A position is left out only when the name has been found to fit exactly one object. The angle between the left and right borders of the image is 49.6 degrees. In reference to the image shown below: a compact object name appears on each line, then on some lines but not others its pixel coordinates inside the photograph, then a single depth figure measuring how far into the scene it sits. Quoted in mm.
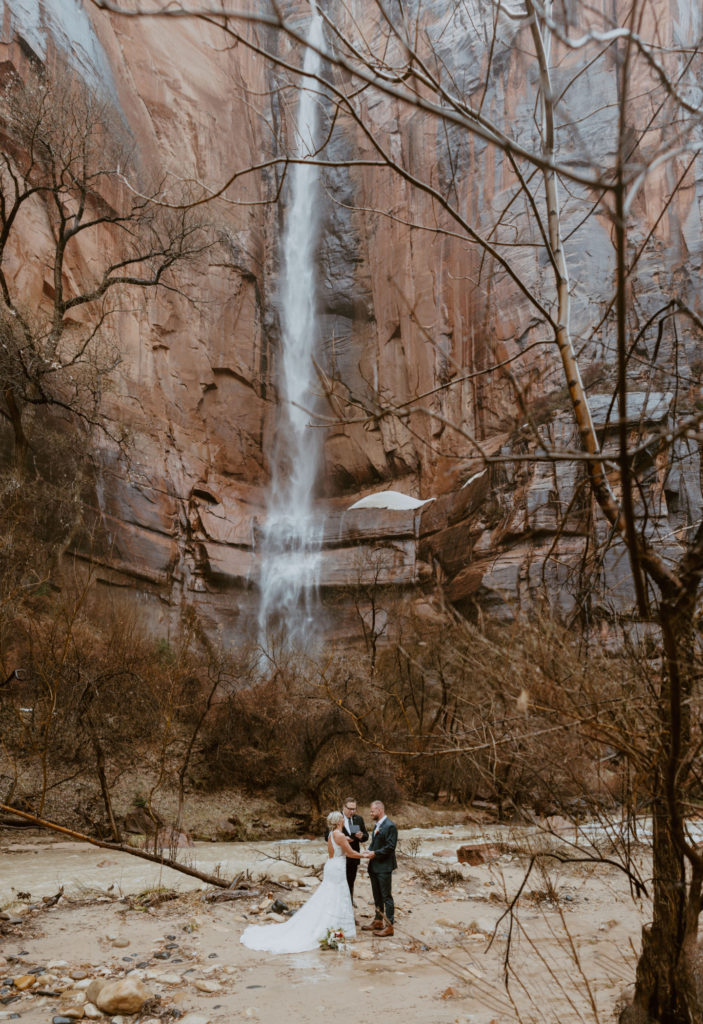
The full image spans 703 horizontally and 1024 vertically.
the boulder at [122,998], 4809
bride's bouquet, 6535
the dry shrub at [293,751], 17391
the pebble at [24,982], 5320
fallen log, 7129
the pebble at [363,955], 6297
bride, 6531
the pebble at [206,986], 5340
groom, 7125
